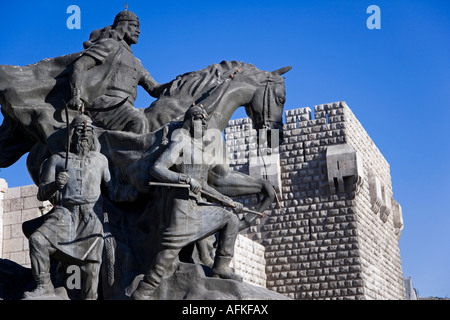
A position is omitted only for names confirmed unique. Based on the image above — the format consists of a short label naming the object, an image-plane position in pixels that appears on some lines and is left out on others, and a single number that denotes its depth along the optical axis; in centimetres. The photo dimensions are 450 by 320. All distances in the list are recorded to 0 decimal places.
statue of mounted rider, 877
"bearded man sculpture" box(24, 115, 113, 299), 809
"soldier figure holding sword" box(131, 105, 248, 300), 823
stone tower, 2777
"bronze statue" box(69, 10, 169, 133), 930
